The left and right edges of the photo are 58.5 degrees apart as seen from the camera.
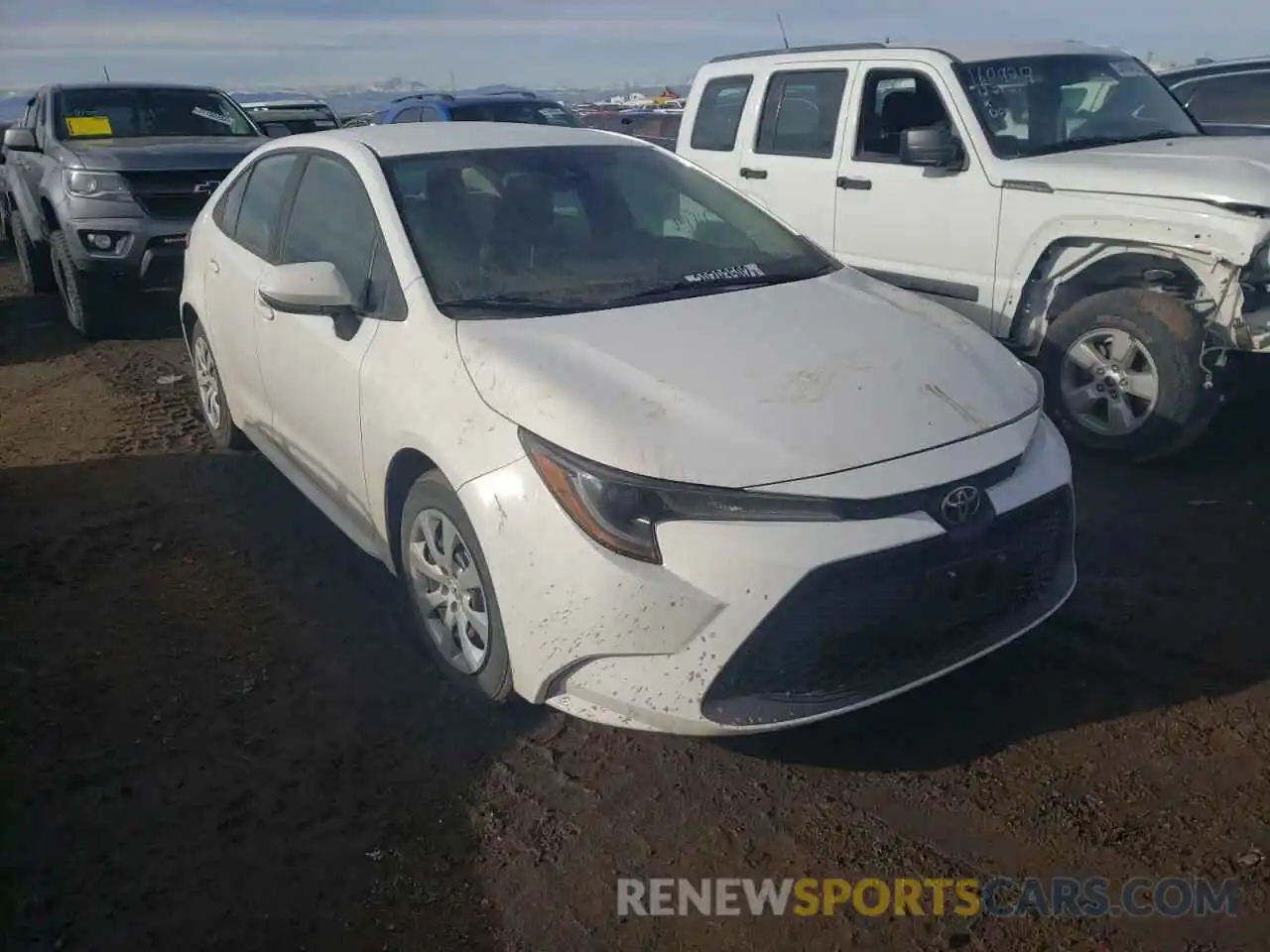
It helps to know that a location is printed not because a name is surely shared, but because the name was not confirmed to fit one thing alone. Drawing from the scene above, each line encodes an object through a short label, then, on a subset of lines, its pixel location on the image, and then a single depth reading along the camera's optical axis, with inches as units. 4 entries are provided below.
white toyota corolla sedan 109.5
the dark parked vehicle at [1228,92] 325.1
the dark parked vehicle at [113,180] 317.4
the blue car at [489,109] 474.0
